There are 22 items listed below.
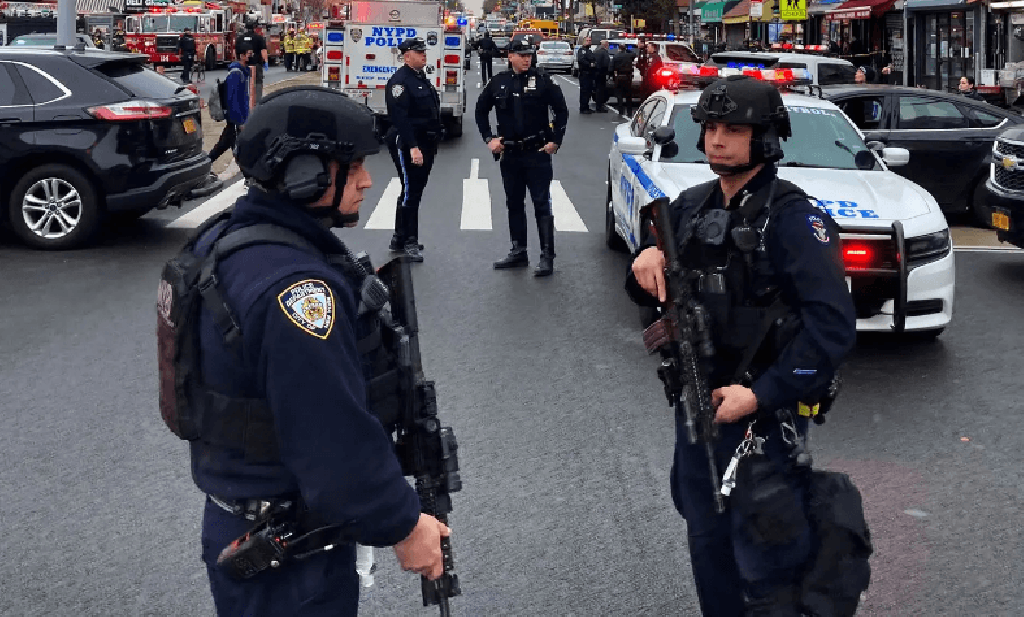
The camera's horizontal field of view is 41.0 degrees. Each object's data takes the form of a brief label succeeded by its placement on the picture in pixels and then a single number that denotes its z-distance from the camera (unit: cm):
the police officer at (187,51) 4594
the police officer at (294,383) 266
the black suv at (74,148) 1220
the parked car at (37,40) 2910
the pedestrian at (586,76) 3172
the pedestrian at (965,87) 2313
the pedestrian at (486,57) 3584
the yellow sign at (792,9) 3222
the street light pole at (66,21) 1895
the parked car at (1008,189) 1130
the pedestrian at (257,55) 2439
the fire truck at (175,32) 5341
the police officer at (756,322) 361
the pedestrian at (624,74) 3341
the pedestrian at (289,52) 5972
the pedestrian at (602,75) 3142
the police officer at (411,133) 1177
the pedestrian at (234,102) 1864
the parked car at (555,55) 6041
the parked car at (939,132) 1424
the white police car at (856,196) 835
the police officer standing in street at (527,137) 1120
